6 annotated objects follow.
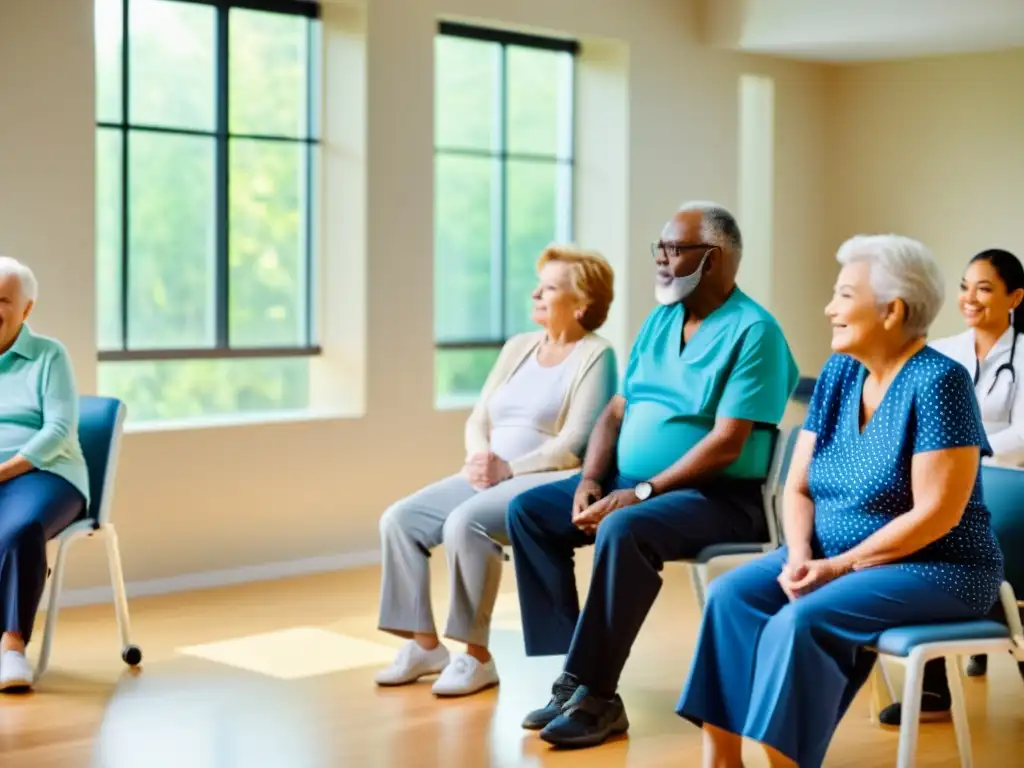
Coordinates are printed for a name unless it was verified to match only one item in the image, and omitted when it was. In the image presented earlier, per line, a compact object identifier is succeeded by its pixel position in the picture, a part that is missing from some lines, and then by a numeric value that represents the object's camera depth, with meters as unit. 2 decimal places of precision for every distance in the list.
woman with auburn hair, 4.52
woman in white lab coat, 4.64
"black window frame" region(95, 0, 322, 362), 6.16
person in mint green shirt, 4.47
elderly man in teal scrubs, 4.02
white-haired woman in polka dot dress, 3.20
